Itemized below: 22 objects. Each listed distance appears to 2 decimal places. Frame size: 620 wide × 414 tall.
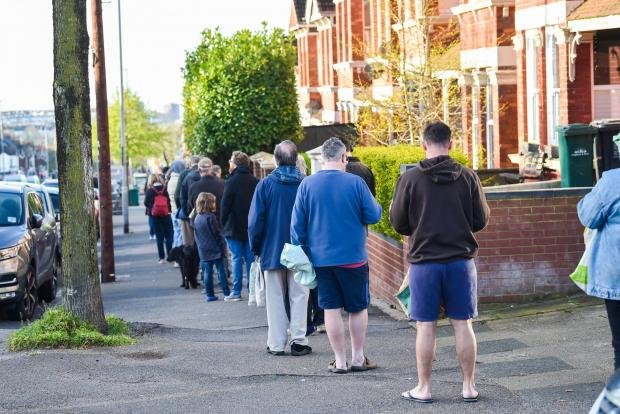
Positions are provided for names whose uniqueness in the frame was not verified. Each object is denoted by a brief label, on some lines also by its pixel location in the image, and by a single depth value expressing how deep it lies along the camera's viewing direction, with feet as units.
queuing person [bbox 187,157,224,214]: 57.00
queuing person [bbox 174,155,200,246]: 59.98
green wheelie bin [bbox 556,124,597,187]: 49.16
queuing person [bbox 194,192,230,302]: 53.16
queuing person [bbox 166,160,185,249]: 65.26
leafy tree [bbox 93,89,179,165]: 343.05
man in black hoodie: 26.63
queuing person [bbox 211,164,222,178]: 57.57
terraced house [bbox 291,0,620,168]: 63.77
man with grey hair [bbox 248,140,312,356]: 35.22
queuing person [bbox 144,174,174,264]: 75.61
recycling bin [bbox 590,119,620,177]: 49.21
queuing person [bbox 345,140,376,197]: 43.29
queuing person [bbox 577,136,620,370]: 24.41
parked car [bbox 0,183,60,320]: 50.47
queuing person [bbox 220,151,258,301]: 48.98
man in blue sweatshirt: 31.07
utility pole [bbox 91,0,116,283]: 72.02
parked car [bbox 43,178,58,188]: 128.67
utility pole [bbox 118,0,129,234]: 132.05
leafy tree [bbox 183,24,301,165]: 98.63
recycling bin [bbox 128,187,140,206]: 230.89
